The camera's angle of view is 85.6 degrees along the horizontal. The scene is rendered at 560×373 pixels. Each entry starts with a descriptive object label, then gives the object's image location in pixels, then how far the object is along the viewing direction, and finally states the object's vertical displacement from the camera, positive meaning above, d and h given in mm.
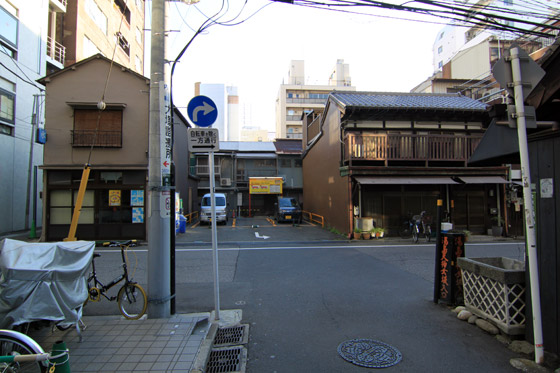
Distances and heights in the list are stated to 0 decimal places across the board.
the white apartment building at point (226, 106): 71500 +24712
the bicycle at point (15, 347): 2586 -1311
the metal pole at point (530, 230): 3332 -328
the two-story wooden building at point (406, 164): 14492 +1938
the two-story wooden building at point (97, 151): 13203 +2326
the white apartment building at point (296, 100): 48191 +16579
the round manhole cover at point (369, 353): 3502 -1859
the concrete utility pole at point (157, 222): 4469 -283
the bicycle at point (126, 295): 4773 -1494
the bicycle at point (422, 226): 13469 -1132
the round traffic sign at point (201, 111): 4801 +1457
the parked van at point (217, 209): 19938 -433
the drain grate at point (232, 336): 4074 -1874
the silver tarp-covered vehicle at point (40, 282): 3330 -924
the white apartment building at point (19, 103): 15070 +5397
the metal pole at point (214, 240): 4586 -594
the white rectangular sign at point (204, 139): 4773 +1006
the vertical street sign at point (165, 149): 4512 +834
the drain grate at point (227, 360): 3416 -1874
